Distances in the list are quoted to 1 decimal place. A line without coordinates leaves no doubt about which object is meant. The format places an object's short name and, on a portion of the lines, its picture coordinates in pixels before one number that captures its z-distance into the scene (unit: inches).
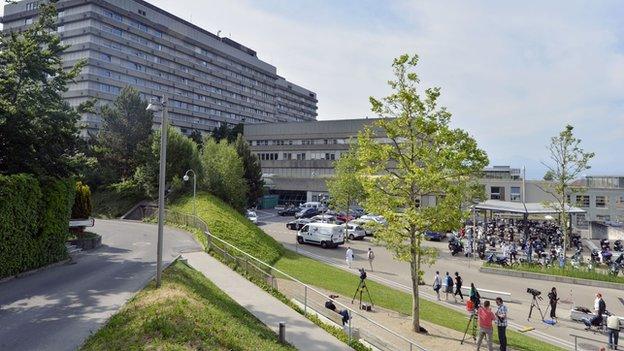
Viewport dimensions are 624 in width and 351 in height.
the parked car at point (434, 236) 1626.0
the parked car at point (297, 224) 1755.5
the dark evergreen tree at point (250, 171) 2074.3
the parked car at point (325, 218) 1845.0
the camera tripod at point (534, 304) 739.3
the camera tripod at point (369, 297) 725.7
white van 1369.3
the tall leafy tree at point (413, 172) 626.2
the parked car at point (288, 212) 2420.0
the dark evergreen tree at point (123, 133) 1681.8
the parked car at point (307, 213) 2190.0
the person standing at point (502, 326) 549.6
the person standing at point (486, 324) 541.3
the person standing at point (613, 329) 607.5
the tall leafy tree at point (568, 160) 1280.8
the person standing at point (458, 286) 832.9
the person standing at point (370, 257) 1073.7
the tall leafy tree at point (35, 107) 708.7
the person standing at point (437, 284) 852.6
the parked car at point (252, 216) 1925.4
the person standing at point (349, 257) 1089.4
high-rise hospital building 3006.9
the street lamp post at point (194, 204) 1259.8
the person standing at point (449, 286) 850.8
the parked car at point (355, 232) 1609.3
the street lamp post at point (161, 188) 560.7
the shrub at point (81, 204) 990.4
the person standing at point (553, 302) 734.5
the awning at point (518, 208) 1461.6
